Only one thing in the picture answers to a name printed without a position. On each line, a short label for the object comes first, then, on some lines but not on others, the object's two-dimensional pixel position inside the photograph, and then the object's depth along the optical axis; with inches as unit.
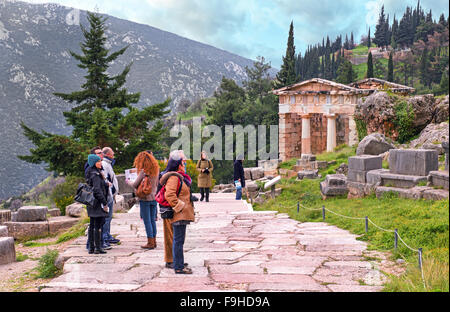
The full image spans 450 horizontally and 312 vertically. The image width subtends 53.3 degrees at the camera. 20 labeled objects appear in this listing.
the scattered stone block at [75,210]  552.7
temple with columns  1096.2
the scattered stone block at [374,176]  442.8
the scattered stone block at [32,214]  508.3
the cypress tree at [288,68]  1721.5
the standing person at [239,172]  573.1
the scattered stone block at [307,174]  732.0
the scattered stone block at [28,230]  494.0
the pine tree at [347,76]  1943.9
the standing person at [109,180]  313.0
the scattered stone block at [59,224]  497.7
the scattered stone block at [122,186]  671.8
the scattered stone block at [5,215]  564.7
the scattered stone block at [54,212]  651.6
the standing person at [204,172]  545.0
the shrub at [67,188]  1373.2
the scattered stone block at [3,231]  402.3
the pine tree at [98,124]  1000.9
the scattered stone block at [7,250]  346.6
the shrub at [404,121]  712.4
